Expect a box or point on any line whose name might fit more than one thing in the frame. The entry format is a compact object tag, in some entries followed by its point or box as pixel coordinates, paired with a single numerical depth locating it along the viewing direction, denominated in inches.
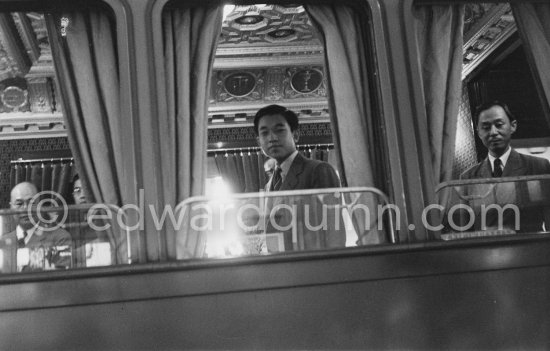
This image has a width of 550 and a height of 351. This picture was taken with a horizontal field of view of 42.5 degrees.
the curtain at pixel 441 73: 149.8
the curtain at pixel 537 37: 156.9
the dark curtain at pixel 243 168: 378.6
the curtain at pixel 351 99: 146.4
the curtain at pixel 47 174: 364.1
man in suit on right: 148.0
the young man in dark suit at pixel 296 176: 141.6
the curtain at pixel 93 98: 138.6
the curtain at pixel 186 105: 139.1
